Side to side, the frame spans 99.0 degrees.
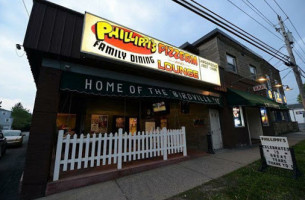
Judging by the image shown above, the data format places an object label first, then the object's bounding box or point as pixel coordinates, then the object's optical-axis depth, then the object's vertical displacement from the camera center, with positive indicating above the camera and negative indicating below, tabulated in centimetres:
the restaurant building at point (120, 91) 398 +160
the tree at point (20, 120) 4901 +264
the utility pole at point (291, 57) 951 +506
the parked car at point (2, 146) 792 -121
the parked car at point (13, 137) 1137 -93
